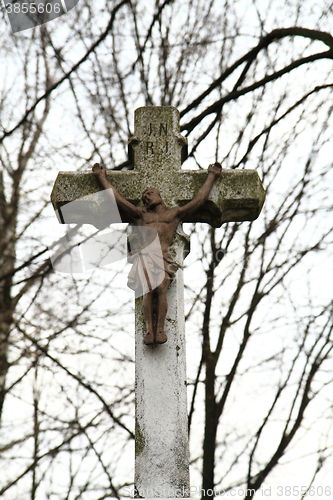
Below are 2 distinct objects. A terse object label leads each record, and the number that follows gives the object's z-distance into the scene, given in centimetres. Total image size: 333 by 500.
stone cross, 595
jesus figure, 617
